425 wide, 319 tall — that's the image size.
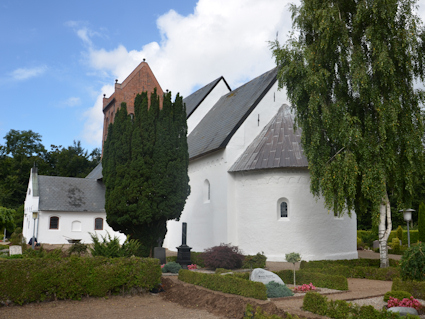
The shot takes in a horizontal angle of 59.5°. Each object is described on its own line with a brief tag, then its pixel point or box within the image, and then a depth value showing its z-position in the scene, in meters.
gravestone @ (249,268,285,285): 9.13
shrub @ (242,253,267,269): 13.27
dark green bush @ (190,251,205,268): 14.41
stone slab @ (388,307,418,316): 6.38
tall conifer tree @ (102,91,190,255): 14.26
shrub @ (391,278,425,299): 7.78
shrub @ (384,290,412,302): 7.17
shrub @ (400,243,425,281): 8.29
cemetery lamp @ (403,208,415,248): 17.51
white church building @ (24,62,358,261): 15.97
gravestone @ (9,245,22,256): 14.62
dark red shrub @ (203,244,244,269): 13.02
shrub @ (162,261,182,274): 12.77
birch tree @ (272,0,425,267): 11.46
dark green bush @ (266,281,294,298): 8.35
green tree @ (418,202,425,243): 26.64
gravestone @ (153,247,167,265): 13.95
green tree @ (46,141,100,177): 50.72
